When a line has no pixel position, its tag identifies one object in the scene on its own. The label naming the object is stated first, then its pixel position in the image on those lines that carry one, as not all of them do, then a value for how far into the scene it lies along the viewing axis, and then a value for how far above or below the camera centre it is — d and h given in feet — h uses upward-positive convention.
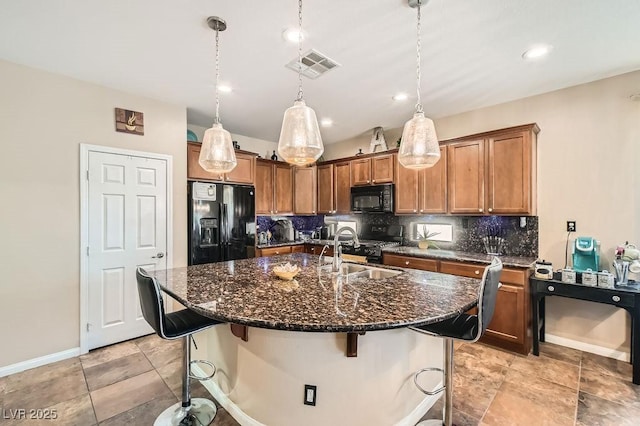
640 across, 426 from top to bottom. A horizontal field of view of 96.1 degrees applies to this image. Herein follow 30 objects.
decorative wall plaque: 10.20 +3.31
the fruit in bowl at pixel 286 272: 6.46 -1.34
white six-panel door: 9.77 -0.84
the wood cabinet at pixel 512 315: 9.27 -3.38
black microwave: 13.58 +0.70
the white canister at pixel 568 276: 8.87 -1.96
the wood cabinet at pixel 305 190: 16.83 +1.33
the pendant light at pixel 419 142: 6.45 +1.62
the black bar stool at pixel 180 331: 5.19 -2.31
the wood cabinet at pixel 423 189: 11.94 +1.02
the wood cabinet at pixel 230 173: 12.17 +1.98
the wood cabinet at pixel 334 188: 15.52 +1.39
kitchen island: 4.34 -2.51
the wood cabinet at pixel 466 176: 10.94 +1.43
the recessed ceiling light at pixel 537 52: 7.55 +4.35
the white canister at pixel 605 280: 8.25 -1.93
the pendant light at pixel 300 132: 5.82 +1.64
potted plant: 12.81 -1.23
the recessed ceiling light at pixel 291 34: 6.88 +4.37
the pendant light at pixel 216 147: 7.41 +1.71
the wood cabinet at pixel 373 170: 13.67 +2.14
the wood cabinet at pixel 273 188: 15.43 +1.40
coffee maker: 9.11 -1.33
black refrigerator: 11.93 -0.41
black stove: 12.94 -1.46
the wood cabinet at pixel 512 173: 9.88 +1.40
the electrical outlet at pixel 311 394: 5.27 -3.33
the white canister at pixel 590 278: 8.46 -1.94
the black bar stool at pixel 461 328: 4.77 -2.14
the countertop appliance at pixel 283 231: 16.78 -1.09
